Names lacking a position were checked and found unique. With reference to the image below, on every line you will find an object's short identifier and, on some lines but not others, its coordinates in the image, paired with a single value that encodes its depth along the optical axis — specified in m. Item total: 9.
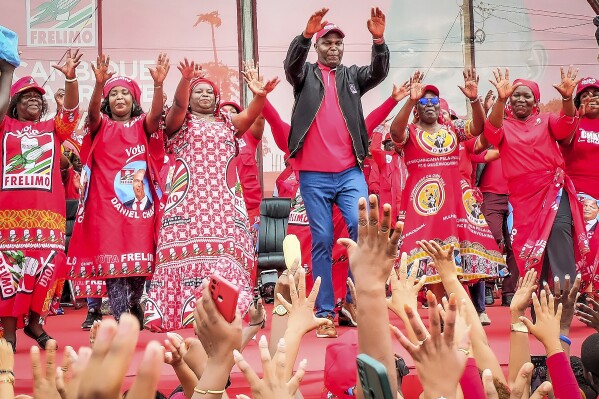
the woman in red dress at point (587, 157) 6.10
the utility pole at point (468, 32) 10.88
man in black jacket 5.51
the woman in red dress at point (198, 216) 5.12
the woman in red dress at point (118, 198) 5.34
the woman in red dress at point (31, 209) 5.16
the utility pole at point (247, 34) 10.20
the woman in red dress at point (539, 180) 5.80
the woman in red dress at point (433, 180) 6.11
